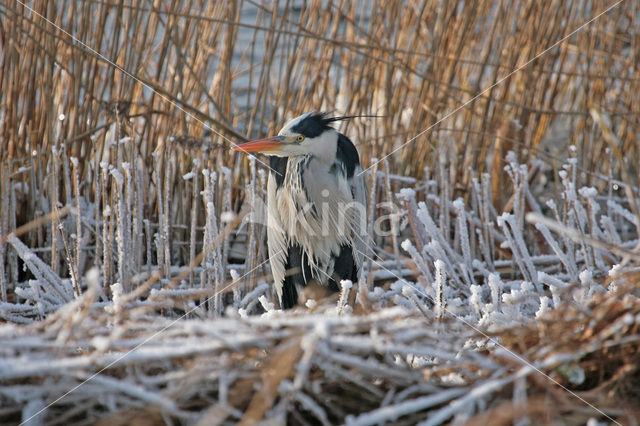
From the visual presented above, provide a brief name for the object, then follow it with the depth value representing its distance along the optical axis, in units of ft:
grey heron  57.28
